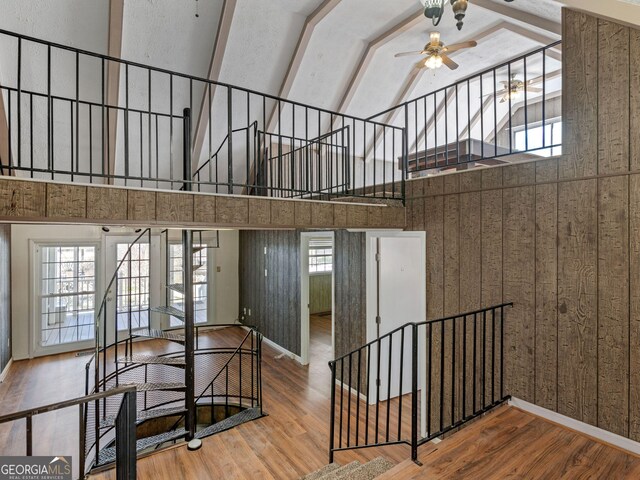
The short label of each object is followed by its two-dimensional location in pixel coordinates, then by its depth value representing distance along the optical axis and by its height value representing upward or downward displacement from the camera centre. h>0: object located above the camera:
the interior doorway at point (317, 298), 5.80 -1.33
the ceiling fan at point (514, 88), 5.14 +2.65
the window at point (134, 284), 6.86 -0.87
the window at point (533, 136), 7.37 +2.29
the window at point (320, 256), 8.89 -0.40
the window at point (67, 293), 6.25 -0.98
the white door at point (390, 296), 4.29 -0.71
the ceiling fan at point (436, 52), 4.25 +2.39
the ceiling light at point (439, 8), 2.35 +1.74
